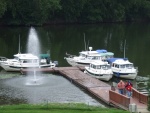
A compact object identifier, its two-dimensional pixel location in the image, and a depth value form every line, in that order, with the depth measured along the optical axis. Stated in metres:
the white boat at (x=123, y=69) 46.53
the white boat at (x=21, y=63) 50.50
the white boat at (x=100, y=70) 45.53
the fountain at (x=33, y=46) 44.29
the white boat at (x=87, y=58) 53.69
